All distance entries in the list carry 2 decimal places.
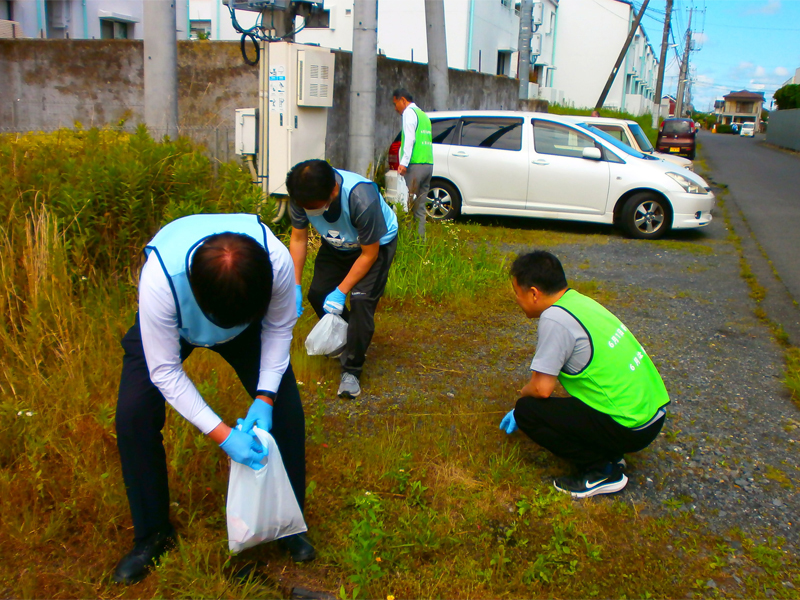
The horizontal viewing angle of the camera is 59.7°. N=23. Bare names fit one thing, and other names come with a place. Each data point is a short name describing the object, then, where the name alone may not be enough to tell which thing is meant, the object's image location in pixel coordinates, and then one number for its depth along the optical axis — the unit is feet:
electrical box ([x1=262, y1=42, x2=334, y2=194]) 22.02
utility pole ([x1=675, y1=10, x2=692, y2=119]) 208.85
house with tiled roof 386.81
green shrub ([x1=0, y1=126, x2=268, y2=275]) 15.67
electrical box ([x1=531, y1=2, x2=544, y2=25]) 105.57
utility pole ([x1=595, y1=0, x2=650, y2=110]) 85.40
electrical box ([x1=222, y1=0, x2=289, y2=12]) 21.36
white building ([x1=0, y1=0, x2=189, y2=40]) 55.98
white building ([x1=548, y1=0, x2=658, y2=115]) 126.62
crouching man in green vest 10.07
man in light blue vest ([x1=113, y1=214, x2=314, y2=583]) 6.73
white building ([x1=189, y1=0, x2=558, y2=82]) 77.46
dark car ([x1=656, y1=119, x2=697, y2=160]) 89.51
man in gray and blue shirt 11.68
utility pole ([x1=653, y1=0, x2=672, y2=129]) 130.82
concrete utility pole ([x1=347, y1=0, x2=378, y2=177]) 23.98
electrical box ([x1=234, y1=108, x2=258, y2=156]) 22.66
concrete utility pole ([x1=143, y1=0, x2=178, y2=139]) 20.13
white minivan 31.07
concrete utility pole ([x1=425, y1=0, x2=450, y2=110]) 35.37
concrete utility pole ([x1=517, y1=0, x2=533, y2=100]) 60.70
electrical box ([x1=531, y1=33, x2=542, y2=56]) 104.88
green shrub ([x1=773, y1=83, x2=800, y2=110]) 145.79
